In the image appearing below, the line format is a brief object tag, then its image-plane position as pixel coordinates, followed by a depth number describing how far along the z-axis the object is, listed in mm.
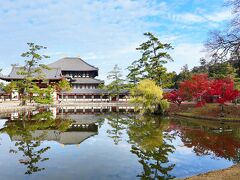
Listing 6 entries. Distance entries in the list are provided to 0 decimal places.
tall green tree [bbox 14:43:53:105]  31708
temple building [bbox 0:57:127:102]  42401
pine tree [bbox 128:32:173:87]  30245
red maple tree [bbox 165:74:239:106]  20598
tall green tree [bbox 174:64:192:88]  48672
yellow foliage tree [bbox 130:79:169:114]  23632
